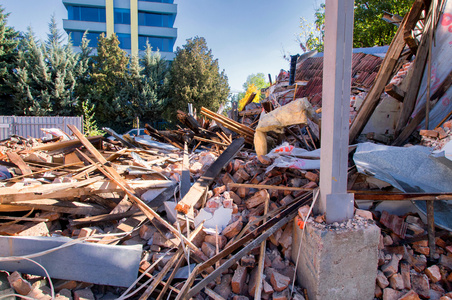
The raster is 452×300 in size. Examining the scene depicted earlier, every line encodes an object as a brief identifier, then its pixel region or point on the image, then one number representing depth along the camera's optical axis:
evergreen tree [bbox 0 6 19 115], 18.25
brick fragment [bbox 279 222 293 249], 2.78
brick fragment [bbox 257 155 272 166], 3.84
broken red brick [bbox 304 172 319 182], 3.20
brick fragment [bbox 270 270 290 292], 2.43
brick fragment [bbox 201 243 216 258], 2.81
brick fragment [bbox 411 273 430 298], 2.44
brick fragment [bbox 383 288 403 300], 2.38
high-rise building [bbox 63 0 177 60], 29.05
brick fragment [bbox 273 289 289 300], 2.37
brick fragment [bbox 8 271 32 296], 2.35
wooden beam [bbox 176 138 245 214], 3.30
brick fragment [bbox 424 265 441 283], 2.47
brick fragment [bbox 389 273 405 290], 2.42
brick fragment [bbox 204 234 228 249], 2.88
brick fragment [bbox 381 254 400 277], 2.50
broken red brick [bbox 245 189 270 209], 3.32
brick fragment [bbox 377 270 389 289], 2.44
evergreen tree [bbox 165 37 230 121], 21.36
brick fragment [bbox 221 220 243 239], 2.97
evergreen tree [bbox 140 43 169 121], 21.20
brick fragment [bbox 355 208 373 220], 2.47
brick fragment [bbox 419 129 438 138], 3.20
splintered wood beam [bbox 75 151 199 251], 2.87
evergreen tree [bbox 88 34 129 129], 20.62
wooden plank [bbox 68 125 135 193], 3.79
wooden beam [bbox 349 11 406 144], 4.21
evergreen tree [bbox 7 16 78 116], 18.22
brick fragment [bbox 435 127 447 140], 3.09
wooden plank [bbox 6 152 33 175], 4.35
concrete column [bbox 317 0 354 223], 2.11
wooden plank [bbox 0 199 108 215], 3.18
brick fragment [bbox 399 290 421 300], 2.32
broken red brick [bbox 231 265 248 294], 2.48
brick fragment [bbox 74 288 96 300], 2.43
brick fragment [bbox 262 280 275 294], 2.41
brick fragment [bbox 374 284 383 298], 2.45
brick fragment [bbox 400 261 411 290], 2.46
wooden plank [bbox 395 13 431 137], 4.25
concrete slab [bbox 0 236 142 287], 2.57
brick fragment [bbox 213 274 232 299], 2.50
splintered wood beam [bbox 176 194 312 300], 2.35
